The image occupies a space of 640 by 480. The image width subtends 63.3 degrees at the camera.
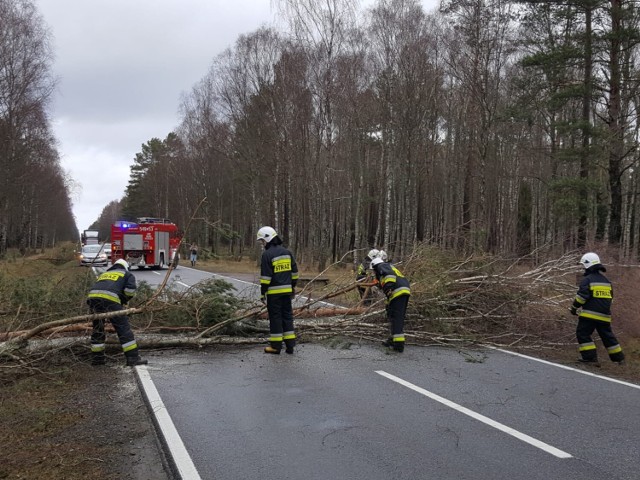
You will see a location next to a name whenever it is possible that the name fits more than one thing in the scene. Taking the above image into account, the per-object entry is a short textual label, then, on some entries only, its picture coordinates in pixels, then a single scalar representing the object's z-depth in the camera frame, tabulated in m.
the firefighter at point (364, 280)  9.99
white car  26.96
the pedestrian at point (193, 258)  31.12
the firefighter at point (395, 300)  7.96
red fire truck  26.78
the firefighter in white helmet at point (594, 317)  7.38
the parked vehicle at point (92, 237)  45.49
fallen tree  8.55
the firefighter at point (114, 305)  6.86
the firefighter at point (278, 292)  7.74
